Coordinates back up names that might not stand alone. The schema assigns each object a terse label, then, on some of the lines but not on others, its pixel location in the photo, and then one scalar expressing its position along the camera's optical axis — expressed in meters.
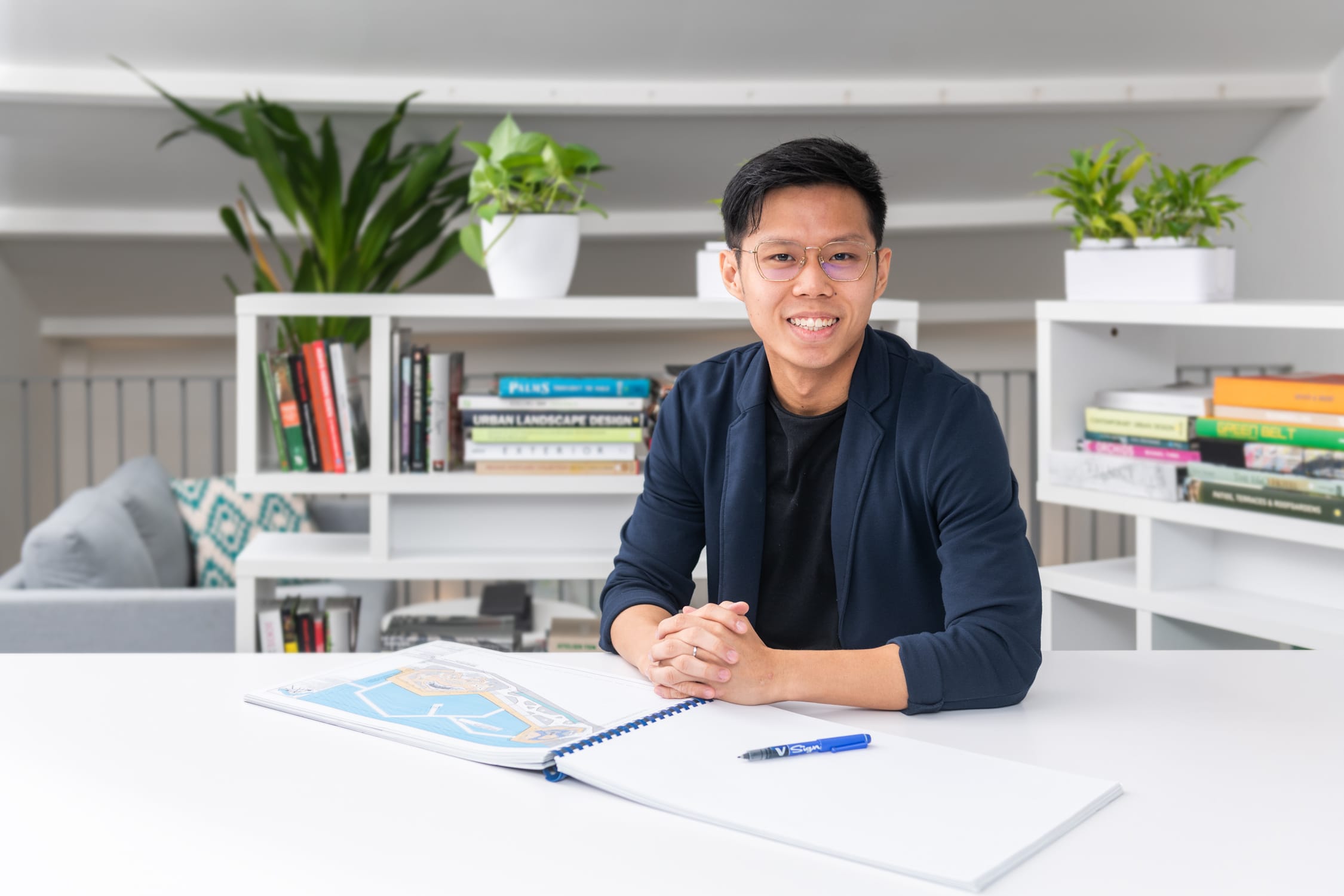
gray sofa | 2.56
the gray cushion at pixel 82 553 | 2.65
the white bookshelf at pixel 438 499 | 2.31
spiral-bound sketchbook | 0.82
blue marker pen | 0.96
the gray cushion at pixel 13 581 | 2.76
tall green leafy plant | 3.37
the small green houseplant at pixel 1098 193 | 2.28
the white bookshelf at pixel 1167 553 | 2.00
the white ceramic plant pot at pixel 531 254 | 2.30
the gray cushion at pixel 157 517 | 3.10
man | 1.11
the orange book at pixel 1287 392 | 1.95
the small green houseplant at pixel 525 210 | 2.26
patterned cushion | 3.33
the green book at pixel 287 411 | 2.34
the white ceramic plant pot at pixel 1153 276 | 2.19
